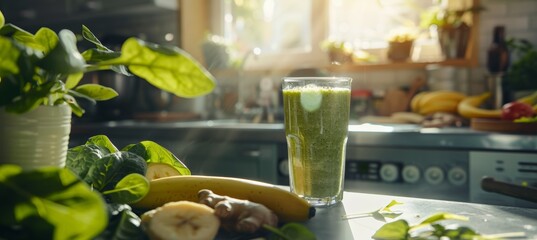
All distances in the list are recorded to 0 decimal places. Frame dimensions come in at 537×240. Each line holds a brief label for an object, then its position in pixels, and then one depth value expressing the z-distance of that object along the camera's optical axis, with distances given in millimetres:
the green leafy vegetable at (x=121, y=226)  456
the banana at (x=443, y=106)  2127
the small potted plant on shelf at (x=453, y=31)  2180
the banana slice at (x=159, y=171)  704
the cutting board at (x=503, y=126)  1618
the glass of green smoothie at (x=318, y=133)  760
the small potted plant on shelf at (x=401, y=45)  2314
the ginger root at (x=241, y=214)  520
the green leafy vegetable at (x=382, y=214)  639
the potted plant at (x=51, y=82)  416
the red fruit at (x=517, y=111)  1642
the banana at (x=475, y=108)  1815
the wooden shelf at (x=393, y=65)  2156
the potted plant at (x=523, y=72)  1967
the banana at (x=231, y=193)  605
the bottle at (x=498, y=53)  2031
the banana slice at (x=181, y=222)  481
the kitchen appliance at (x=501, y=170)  1560
